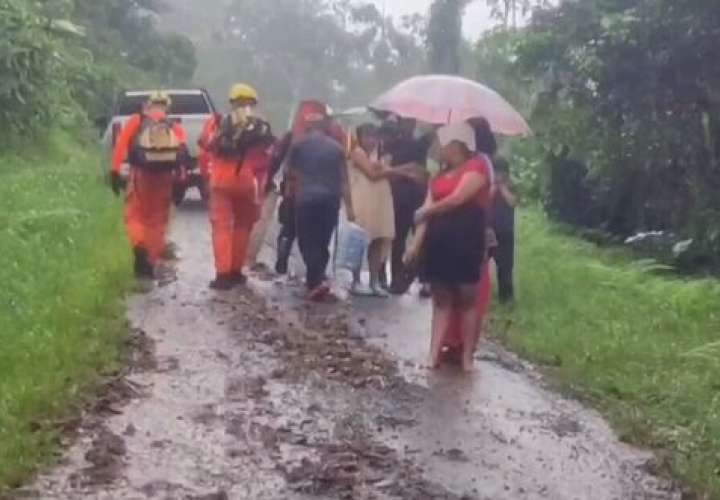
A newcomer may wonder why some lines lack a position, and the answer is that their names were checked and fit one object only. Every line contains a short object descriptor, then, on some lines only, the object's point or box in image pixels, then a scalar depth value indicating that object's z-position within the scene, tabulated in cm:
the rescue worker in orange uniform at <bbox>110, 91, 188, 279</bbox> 1375
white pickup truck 2462
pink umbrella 1258
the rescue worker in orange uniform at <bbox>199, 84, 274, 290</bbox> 1368
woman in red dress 1048
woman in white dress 1441
